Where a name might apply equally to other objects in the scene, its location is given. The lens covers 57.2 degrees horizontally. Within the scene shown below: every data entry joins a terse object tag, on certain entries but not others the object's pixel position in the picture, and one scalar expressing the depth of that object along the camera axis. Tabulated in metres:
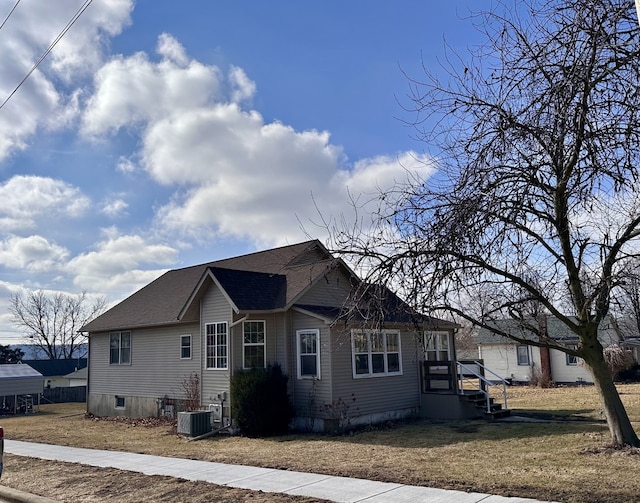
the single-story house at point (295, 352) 16.66
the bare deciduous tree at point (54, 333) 67.88
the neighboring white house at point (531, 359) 33.12
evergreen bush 15.95
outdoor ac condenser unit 16.38
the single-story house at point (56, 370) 48.94
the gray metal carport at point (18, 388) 29.78
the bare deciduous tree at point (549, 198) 6.50
